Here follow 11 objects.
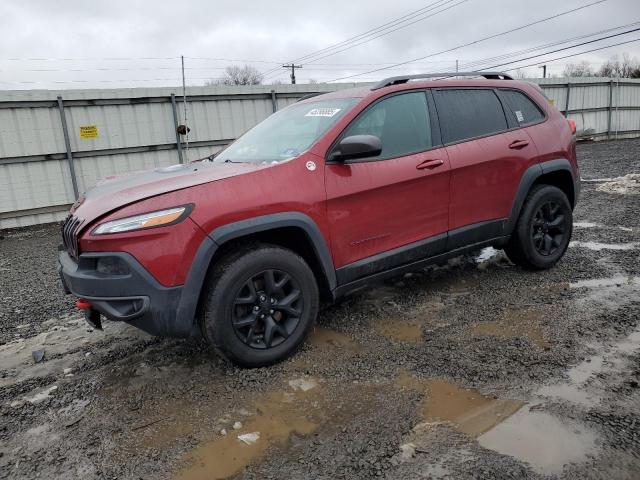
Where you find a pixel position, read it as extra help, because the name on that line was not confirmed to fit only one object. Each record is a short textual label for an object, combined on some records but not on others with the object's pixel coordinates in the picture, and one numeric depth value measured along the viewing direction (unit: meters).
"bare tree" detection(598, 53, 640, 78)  55.39
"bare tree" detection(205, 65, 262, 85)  54.88
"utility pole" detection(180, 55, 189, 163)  10.11
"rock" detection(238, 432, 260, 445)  2.43
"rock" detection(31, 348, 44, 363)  3.51
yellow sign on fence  10.04
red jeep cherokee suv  2.72
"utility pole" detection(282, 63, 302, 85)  50.63
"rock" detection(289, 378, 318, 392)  2.89
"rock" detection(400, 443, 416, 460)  2.23
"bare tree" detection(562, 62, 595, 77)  54.94
